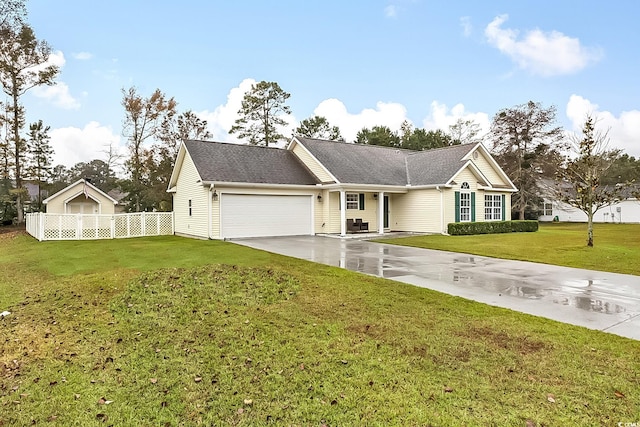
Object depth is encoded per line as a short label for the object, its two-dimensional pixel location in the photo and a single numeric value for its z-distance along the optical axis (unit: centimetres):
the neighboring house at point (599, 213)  3575
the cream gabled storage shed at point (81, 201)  2742
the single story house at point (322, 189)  1744
